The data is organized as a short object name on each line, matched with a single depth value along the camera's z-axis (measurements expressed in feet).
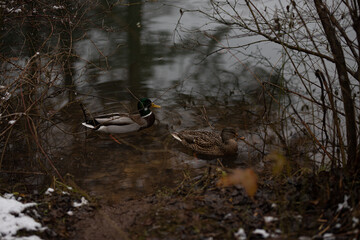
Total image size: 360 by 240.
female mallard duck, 23.47
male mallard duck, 25.80
